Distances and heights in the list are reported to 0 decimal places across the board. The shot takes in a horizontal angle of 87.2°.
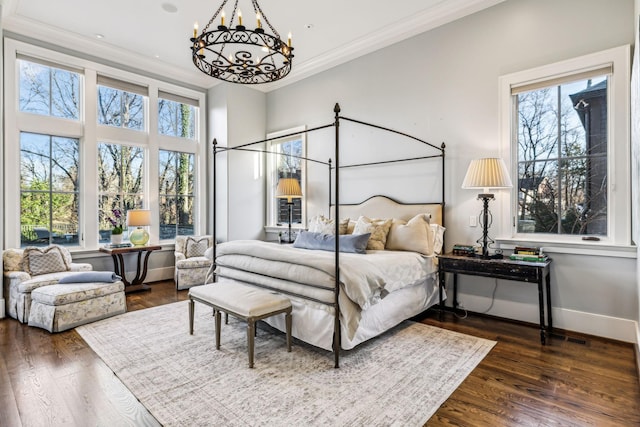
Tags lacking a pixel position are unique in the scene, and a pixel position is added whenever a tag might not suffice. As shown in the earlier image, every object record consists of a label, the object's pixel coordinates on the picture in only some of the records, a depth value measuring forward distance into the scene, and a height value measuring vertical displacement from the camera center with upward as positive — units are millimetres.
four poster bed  2598 -507
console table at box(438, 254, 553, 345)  2926 -553
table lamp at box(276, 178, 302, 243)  5355 +373
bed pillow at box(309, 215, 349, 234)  4242 -176
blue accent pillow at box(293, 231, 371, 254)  3521 -327
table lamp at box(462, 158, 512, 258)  3189 +317
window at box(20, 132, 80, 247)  4379 +330
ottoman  3275 -926
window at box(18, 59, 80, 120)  4379 +1682
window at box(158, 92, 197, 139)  5680 +1706
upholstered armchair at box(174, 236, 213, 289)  5023 -727
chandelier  2572 +1371
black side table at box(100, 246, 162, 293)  4721 -737
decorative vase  4867 -366
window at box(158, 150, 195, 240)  5688 +346
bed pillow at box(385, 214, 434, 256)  3611 -277
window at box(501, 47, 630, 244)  2963 +615
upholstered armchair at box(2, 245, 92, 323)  3539 -664
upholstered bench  2549 -728
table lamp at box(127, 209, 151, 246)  4852 -138
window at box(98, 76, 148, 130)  5027 +1710
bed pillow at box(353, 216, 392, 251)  3809 -212
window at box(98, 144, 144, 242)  5043 +520
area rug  1965 -1167
